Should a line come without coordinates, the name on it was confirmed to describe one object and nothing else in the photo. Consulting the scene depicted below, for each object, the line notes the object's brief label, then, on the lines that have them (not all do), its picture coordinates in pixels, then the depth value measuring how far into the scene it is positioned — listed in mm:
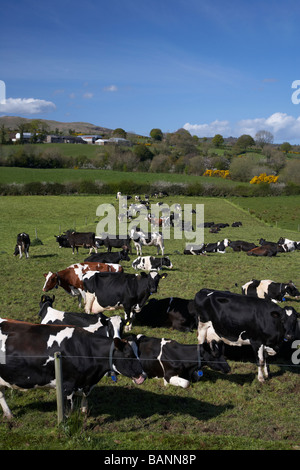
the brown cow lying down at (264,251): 22953
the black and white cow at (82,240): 22766
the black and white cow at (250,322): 8445
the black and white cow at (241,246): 25133
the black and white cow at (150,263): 18625
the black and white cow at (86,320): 8430
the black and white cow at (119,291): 11305
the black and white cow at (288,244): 25427
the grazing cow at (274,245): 23567
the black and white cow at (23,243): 20578
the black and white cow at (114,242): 23172
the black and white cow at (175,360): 7984
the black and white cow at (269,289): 12320
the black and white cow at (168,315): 10820
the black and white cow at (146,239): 23062
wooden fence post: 5953
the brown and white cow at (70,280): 12897
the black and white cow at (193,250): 23312
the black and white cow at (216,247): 24945
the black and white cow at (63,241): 24734
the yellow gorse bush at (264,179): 79188
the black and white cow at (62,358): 6477
